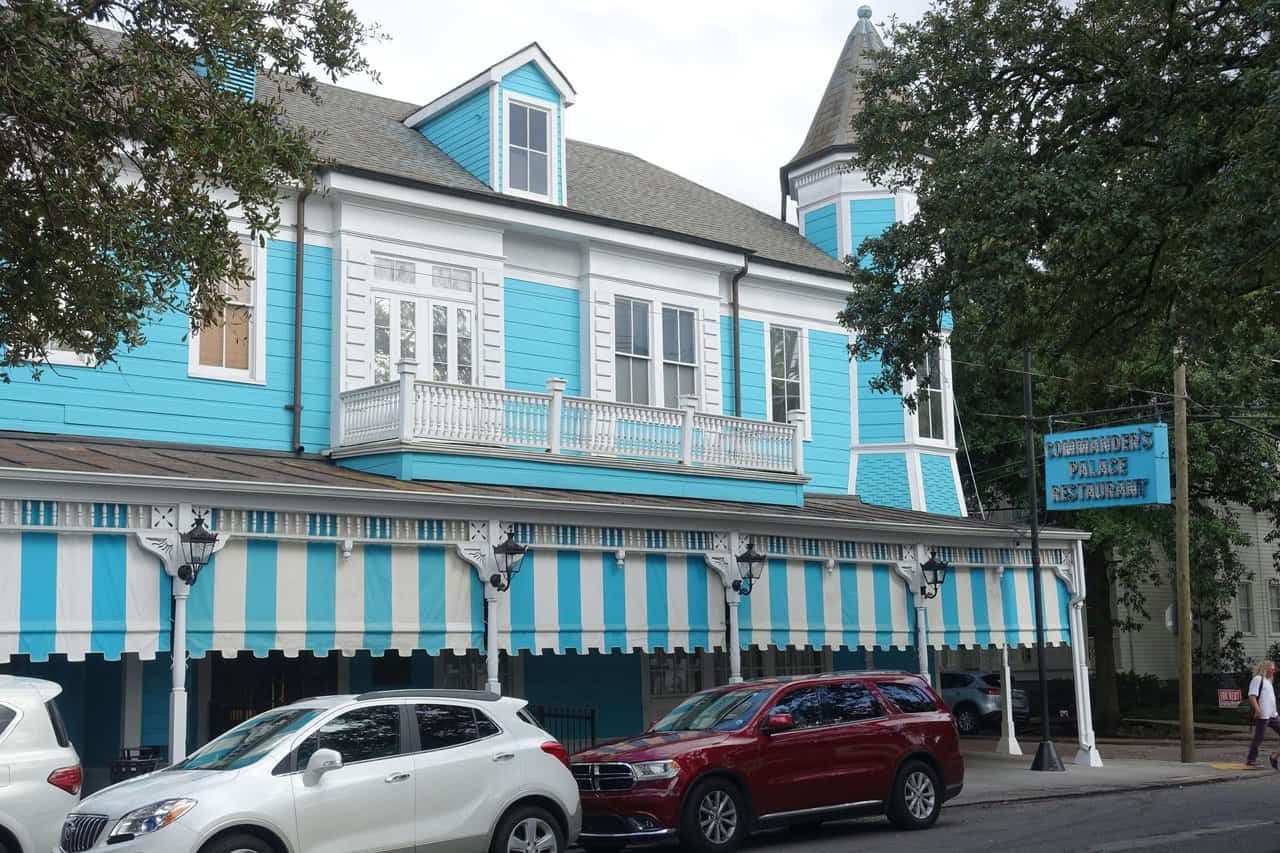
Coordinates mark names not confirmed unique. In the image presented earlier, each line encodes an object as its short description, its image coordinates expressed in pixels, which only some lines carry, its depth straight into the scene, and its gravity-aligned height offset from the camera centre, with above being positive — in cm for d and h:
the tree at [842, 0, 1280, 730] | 1339 +404
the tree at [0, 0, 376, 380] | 1168 +389
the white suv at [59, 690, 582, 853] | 923 -141
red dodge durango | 1265 -173
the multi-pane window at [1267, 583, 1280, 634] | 4416 -78
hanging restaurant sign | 2138 +181
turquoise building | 1427 +175
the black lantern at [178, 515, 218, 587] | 1352 +46
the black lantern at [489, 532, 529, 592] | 1577 +32
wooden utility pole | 2412 +18
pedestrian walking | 2162 -187
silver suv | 3250 -281
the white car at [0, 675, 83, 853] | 1002 -128
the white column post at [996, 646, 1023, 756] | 2567 -264
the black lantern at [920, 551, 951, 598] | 2028 +12
